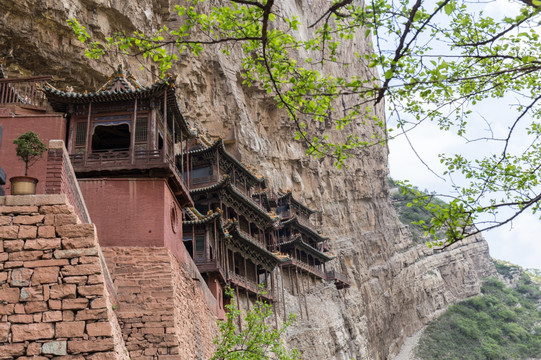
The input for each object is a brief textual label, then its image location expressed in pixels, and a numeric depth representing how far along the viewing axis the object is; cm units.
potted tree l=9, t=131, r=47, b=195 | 906
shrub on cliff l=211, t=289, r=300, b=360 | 1305
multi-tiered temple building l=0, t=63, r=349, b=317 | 1336
